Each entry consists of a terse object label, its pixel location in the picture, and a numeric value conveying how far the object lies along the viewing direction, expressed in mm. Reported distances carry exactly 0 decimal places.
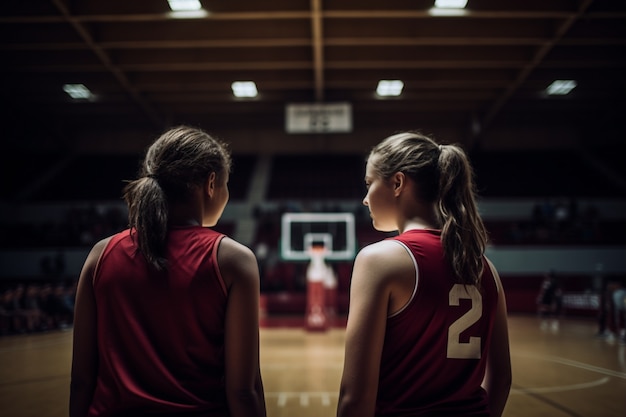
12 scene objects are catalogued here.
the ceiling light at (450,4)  9938
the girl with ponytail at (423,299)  1254
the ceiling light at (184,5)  9891
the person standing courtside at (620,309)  8570
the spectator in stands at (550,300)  12719
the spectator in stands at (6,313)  9320
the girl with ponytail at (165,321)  1279
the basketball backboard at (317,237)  11336
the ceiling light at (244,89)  14258
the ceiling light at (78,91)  14750
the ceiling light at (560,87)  14609
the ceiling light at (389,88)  14172
